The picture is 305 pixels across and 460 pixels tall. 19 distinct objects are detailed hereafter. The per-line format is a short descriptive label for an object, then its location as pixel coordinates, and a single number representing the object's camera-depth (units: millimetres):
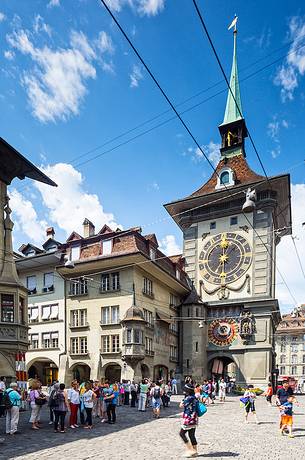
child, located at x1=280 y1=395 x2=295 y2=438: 12344
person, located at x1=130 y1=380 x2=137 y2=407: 22762
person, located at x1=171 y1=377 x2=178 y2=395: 31919
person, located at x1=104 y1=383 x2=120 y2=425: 15031
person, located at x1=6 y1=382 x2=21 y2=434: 12248
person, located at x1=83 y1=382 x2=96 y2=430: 13883
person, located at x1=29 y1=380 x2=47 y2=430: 13773
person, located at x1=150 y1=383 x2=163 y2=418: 17409
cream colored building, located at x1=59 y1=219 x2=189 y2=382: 30500
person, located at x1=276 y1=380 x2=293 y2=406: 12711
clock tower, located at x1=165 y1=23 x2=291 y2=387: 36688
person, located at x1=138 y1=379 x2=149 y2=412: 19981
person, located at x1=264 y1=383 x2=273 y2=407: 22928
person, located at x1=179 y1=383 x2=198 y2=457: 9180
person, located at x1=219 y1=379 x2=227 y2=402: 27547
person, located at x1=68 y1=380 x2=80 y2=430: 13961
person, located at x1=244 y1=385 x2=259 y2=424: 15500
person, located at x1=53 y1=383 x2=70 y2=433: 12805
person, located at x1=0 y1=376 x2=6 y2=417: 15271
